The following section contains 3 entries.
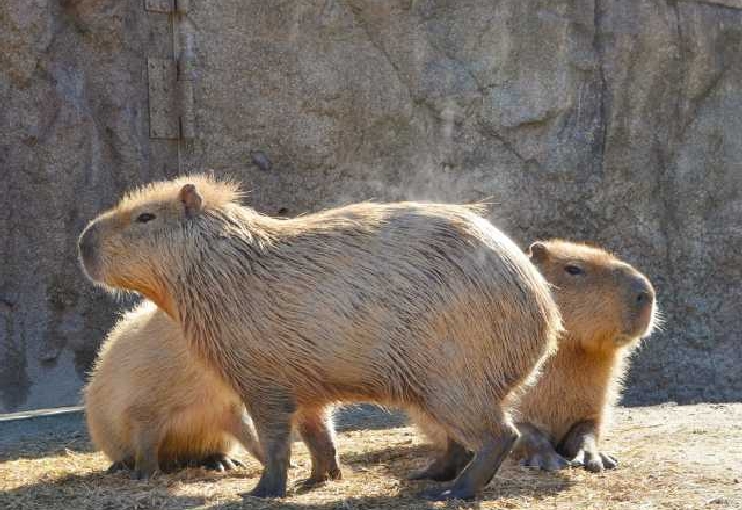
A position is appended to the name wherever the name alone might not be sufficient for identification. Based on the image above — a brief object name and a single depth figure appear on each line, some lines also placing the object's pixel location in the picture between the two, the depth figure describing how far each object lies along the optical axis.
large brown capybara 8.55
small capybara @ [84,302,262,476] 10.39
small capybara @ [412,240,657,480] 11.11
